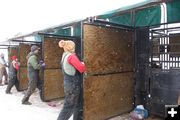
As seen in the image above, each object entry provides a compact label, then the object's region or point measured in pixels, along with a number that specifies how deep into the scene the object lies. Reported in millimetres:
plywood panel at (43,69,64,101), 5047
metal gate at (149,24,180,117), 3398
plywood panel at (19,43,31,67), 6468
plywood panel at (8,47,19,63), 7471
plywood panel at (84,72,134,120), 3290
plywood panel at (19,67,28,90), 6532
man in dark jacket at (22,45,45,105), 4852
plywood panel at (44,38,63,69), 5059
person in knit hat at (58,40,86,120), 3146
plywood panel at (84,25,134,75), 3274
